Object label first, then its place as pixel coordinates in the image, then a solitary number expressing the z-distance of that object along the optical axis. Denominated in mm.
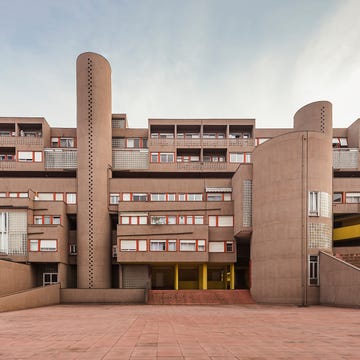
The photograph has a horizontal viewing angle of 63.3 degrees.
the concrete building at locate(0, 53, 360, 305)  25391
